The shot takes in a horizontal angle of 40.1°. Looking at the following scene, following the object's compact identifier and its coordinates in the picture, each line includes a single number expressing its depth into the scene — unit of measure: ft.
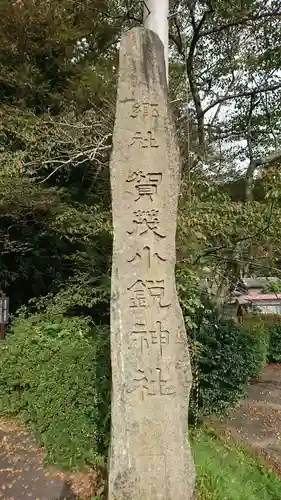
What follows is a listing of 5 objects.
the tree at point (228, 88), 26.84
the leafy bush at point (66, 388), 12.85
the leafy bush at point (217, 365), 16.69
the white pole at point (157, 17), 14.38
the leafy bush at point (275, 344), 37.24
